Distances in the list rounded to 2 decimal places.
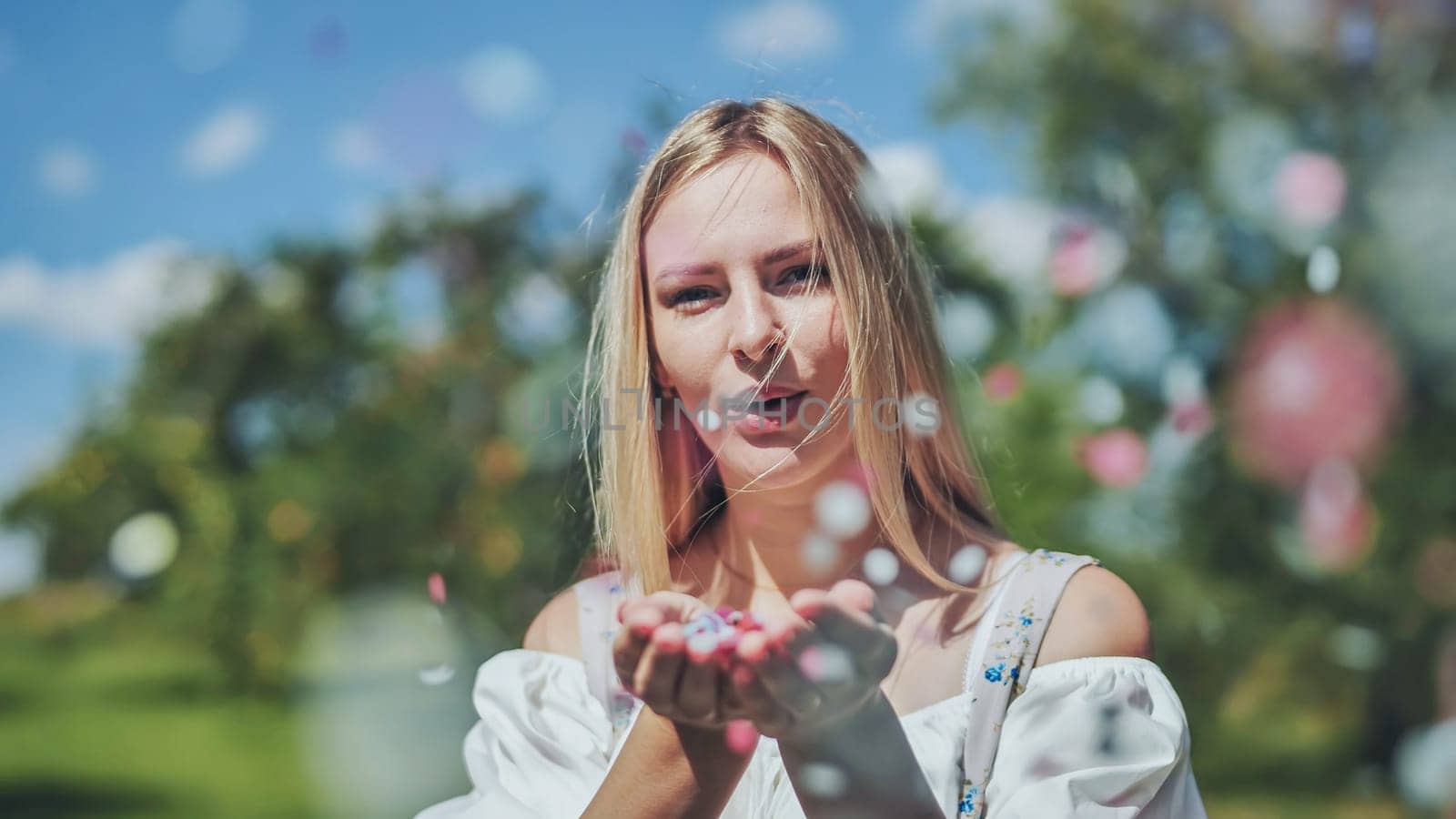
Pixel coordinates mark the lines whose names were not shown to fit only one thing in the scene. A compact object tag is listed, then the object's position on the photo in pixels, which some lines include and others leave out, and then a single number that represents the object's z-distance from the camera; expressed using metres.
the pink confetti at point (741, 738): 0.52
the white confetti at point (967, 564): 0.68
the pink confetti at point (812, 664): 0.45
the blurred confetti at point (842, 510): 0.70
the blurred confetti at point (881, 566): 0.71
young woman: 0.54
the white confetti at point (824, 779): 0.53
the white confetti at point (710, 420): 0.67
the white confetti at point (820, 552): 0.72
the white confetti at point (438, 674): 0.97
